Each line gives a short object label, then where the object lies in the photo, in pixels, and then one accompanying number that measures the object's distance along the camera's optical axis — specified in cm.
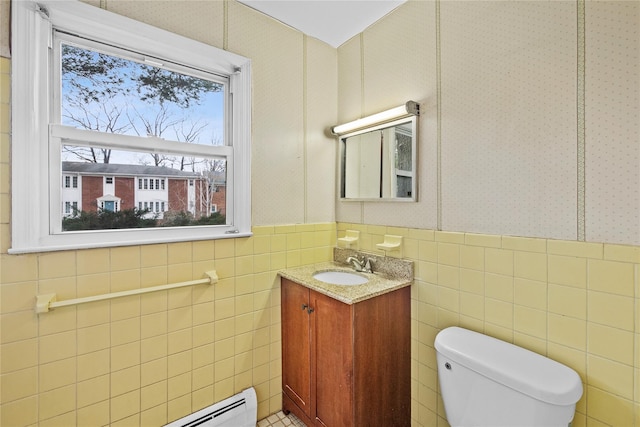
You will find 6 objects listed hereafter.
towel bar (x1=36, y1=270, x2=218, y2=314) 117
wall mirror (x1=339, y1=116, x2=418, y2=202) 168
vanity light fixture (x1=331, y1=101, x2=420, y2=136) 161
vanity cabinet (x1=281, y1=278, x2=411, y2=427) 138
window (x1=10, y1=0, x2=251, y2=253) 118
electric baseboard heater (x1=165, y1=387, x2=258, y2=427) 154
